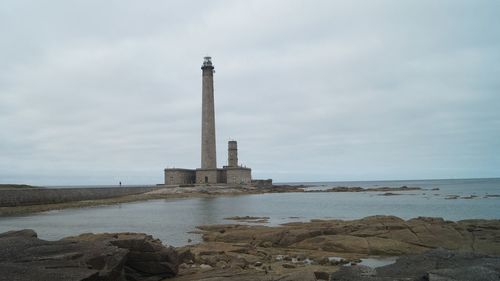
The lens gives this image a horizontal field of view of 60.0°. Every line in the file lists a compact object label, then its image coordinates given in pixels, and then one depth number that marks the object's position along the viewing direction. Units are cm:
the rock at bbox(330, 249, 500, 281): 921
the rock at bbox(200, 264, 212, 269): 1307
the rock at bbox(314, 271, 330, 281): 1143
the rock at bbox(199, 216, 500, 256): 1703
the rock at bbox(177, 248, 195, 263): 1338
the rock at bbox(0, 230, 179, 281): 819
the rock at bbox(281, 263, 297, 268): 1348
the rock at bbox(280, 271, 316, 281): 924
